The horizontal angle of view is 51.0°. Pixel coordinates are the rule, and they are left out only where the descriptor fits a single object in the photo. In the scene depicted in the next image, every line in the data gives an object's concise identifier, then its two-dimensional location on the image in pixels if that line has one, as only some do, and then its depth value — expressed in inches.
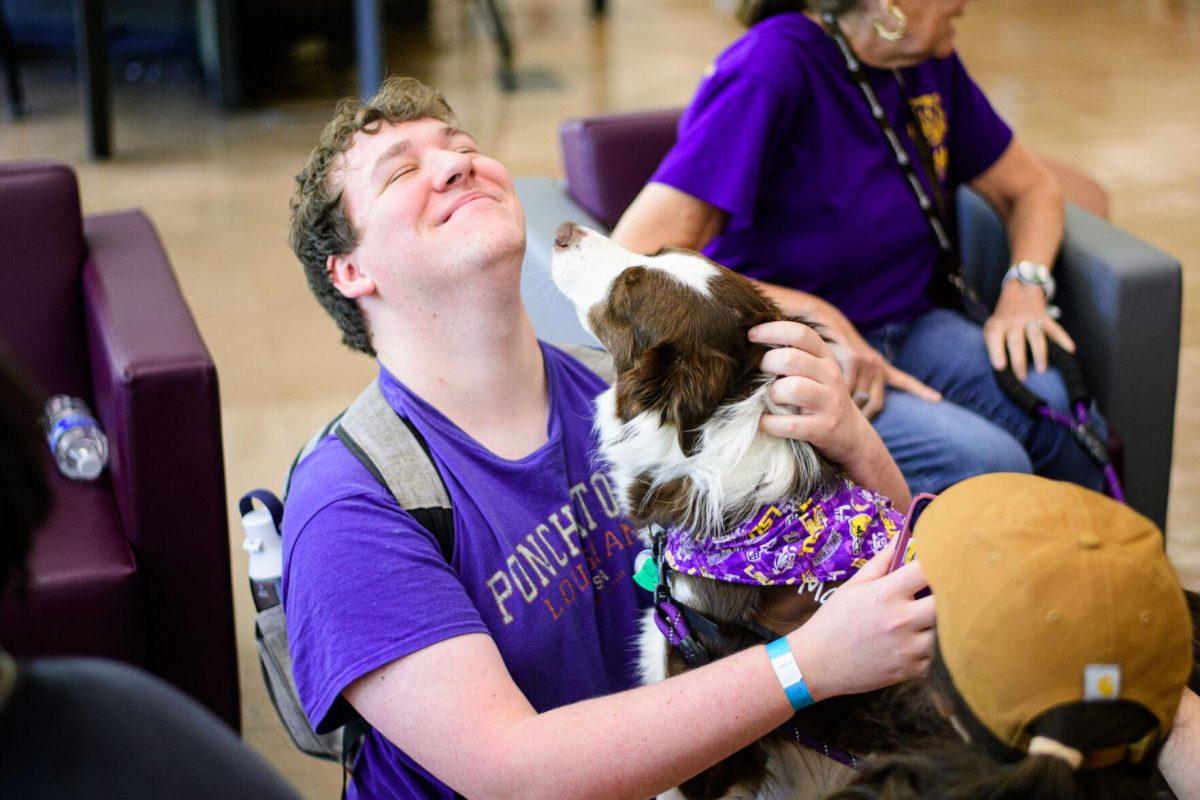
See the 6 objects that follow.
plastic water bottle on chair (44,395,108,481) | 84.7
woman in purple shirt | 83.0
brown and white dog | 55.1
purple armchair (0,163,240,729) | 76.1
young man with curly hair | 47.2
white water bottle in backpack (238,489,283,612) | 62.4
